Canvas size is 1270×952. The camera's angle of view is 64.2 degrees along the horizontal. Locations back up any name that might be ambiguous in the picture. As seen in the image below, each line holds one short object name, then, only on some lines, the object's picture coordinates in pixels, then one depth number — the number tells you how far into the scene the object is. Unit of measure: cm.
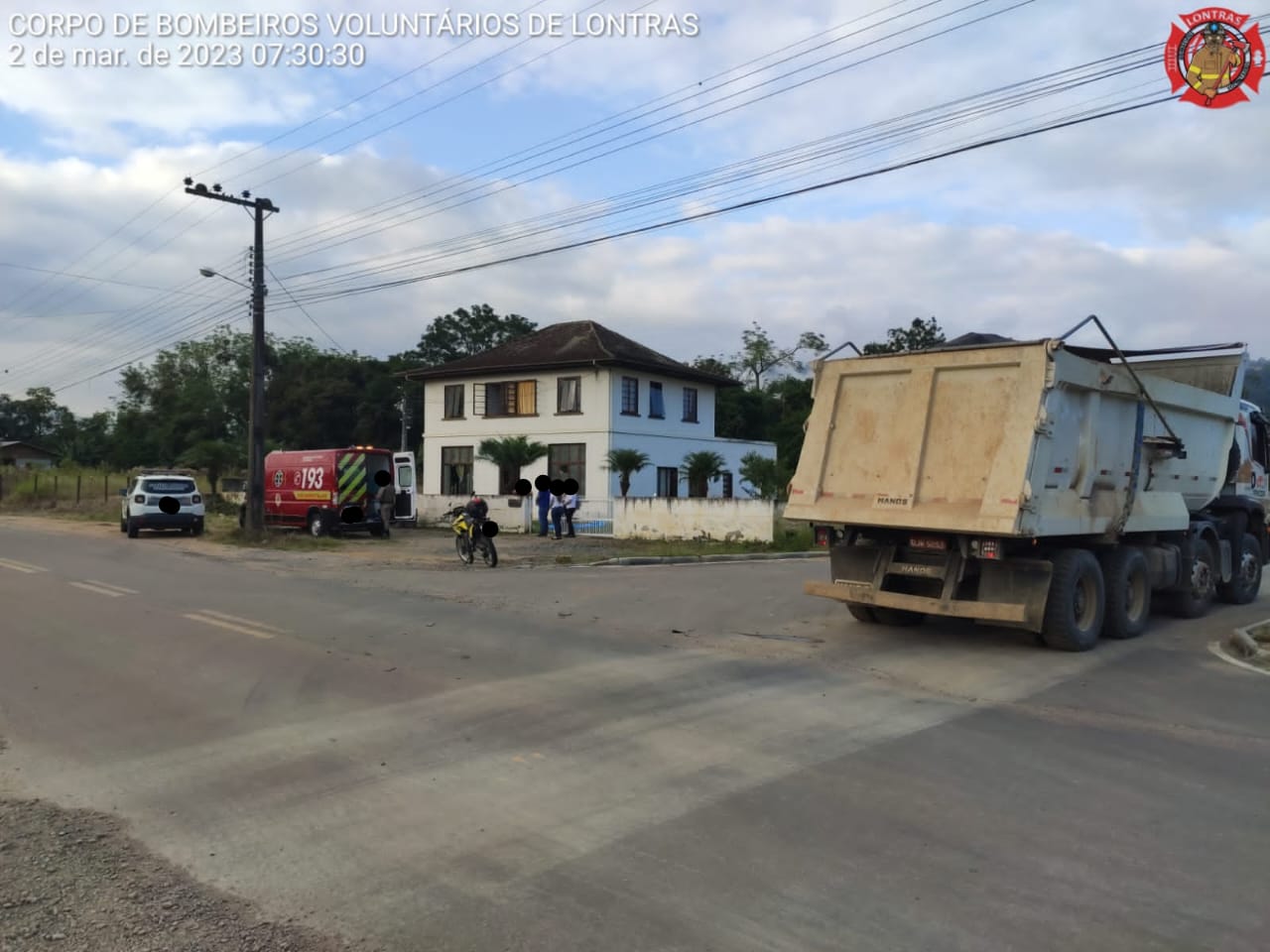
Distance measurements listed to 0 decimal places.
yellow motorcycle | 2086
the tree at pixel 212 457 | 4322
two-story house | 3647
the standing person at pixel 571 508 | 2939
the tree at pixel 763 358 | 6575
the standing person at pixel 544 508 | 3055
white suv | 2802
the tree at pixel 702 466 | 3347
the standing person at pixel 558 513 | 2937
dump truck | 992
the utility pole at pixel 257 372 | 2695
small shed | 7706
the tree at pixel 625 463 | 3384
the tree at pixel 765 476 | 2878
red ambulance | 2894
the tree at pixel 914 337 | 6744
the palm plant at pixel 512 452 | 3469
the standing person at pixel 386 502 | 2922
